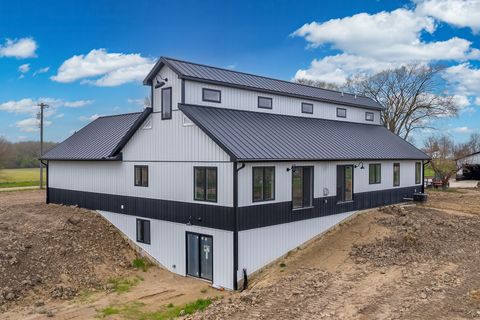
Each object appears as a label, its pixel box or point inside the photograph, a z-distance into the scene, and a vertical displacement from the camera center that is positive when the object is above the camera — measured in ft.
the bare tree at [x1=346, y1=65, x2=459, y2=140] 130.41 +20.44
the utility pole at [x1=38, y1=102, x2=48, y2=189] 127.24 +15.08
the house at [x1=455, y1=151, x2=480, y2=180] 154.40 -2.25
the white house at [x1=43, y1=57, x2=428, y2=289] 44.60 -1.48
